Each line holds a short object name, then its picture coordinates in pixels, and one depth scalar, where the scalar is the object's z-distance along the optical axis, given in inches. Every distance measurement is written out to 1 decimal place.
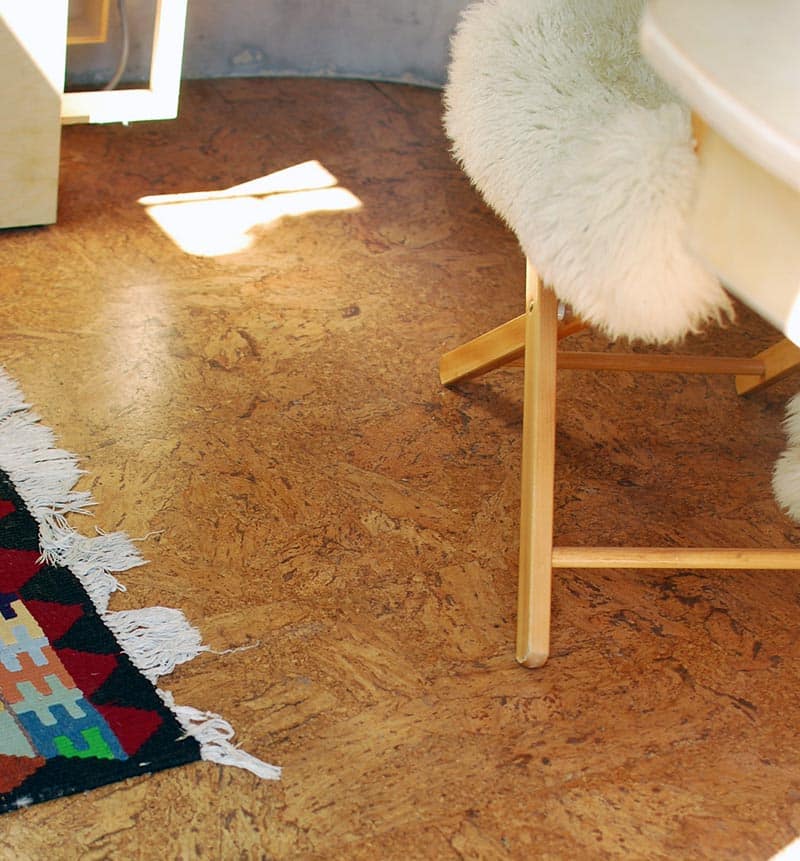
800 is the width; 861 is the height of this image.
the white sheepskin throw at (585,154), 36.4
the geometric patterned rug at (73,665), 43.2
